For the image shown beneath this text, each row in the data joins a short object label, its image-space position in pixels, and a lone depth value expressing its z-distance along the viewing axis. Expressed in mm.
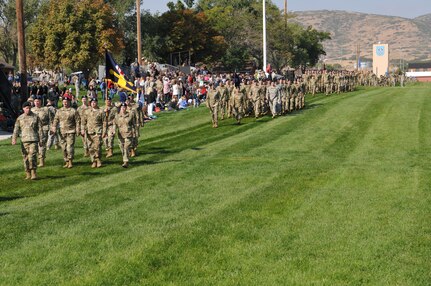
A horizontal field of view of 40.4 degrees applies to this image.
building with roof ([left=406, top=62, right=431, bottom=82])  181475
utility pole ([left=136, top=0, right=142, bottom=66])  40925
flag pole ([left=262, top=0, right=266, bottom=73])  44469
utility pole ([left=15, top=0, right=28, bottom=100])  28308
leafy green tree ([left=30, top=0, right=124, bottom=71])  51562
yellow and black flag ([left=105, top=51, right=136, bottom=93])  25094
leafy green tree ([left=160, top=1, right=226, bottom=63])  75625
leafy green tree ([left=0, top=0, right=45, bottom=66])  73138
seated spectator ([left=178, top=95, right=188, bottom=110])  38706
